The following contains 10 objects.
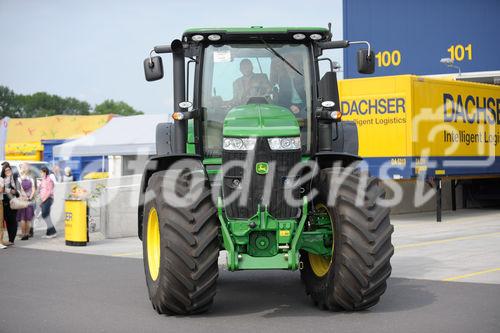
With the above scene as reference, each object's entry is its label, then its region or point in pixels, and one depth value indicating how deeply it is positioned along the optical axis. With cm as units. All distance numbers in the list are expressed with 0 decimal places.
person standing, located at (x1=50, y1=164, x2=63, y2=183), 2958
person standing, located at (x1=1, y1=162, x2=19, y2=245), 1755
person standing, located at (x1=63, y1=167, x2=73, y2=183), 2588
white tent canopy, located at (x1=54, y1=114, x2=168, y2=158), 3328
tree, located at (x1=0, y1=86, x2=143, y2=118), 12444
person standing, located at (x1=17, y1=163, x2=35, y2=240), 1884
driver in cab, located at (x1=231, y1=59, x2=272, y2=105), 938
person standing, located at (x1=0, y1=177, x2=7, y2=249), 1706
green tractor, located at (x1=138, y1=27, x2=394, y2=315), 820
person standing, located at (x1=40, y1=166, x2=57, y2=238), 1923
